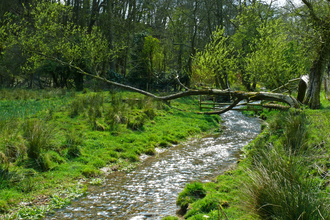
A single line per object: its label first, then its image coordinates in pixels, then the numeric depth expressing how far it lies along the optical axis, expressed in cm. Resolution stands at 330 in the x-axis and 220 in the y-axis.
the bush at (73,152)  750
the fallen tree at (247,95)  1058
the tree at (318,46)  1097
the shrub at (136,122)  1097
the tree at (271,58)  1084
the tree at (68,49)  1435
